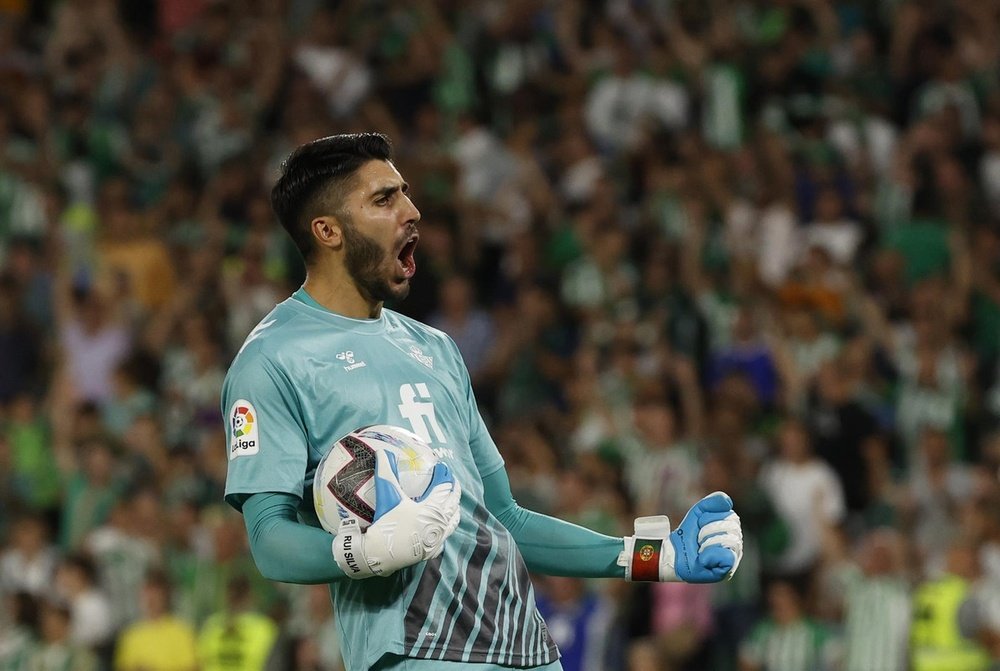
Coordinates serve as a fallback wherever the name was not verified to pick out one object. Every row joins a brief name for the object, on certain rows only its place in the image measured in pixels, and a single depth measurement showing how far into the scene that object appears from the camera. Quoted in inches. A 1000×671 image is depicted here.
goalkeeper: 269.9
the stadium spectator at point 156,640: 819.4
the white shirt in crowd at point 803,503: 769.6
